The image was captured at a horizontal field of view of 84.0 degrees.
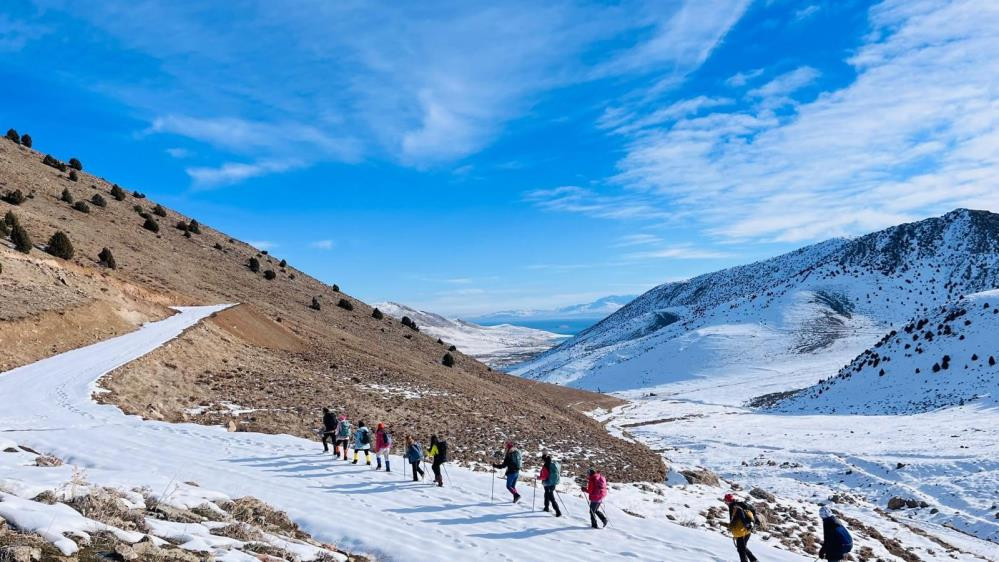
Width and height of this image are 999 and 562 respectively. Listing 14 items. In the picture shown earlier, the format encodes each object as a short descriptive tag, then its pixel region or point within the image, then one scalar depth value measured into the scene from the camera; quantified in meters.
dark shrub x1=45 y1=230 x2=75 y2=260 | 34.47
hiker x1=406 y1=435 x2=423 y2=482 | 17.91
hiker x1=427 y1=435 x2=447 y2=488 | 17.67
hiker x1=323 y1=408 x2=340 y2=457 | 20.08
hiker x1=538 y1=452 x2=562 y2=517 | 15.97
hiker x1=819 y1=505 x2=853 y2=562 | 12.02
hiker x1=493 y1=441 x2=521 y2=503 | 16.75
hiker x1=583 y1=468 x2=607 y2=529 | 15.21
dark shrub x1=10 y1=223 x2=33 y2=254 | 31.62
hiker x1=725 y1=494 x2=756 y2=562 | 13.50
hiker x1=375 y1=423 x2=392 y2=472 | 18.88
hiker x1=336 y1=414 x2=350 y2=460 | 19.44
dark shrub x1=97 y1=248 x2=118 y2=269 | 38.78
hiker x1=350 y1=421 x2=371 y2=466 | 19.28
